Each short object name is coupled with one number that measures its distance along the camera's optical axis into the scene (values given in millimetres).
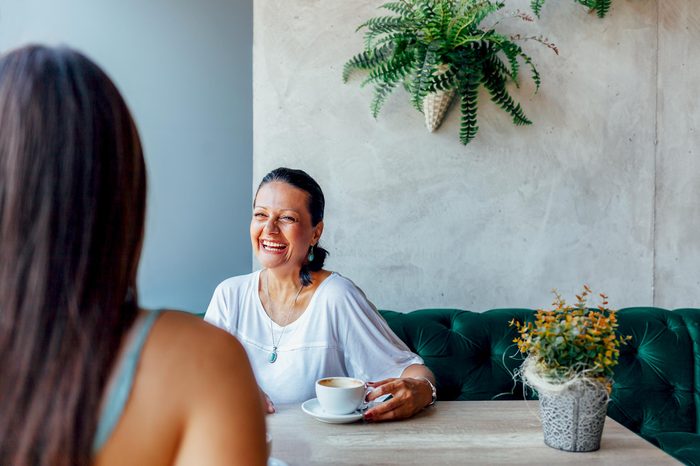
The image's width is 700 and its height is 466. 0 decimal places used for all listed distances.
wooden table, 1220
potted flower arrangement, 1281
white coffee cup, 1412
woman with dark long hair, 562
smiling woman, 1830
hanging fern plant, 2402
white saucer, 1412
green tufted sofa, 2230
